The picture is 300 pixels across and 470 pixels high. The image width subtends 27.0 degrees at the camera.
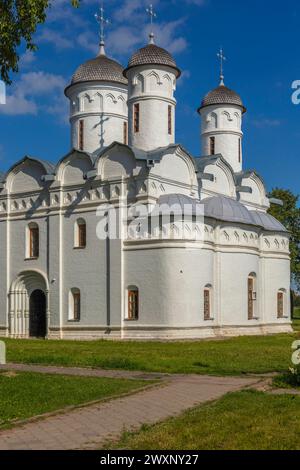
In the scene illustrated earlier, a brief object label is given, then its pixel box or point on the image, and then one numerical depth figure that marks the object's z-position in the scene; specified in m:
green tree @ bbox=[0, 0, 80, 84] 11.34
